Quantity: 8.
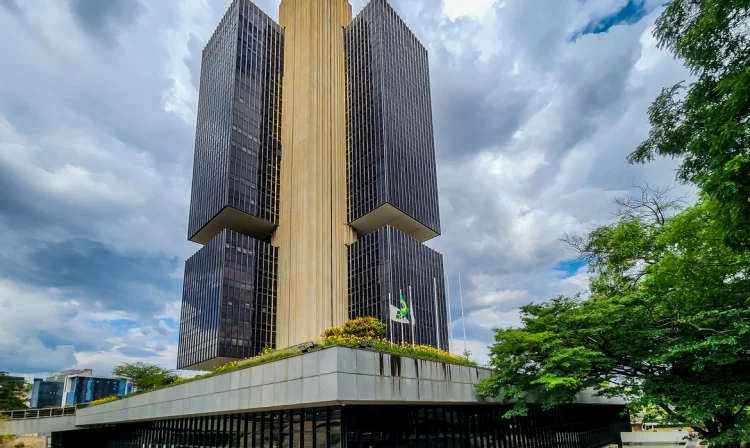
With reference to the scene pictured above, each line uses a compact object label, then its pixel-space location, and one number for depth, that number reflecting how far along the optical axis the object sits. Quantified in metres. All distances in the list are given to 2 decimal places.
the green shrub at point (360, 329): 19.56
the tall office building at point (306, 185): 52.09
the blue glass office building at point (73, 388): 111.44
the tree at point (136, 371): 63.64
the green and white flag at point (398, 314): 22.69
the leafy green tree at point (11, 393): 67.06
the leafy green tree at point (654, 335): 15.37
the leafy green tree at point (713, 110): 9.56
